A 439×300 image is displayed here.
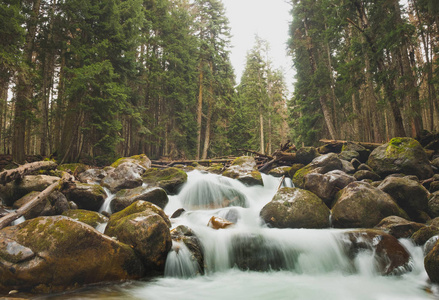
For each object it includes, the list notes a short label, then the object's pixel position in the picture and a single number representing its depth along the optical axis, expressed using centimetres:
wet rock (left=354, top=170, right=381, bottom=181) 901
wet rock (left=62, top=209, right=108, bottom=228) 644
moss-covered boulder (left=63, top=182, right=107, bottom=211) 791
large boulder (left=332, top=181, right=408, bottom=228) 645
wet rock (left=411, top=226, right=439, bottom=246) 518
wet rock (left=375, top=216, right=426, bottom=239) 555
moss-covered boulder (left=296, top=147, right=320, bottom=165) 1212
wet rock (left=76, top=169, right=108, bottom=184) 1058
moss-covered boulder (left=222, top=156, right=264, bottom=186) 1125
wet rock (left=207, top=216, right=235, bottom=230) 693
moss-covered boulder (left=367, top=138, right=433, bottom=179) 847
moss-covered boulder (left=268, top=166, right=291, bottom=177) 1250
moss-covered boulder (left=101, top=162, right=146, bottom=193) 970
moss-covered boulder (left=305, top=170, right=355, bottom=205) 789
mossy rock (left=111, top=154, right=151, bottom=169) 1319
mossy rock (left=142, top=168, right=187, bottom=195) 1049
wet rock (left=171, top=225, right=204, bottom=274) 545
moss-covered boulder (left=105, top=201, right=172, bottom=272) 470
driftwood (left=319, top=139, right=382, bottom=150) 1190
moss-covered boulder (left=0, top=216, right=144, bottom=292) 361
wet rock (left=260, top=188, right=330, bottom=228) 691
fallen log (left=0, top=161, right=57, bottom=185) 635
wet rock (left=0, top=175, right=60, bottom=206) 734
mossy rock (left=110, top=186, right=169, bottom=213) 795
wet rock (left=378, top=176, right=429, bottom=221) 668
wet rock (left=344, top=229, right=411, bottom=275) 497
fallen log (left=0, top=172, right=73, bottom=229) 465
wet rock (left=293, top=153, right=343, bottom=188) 982
